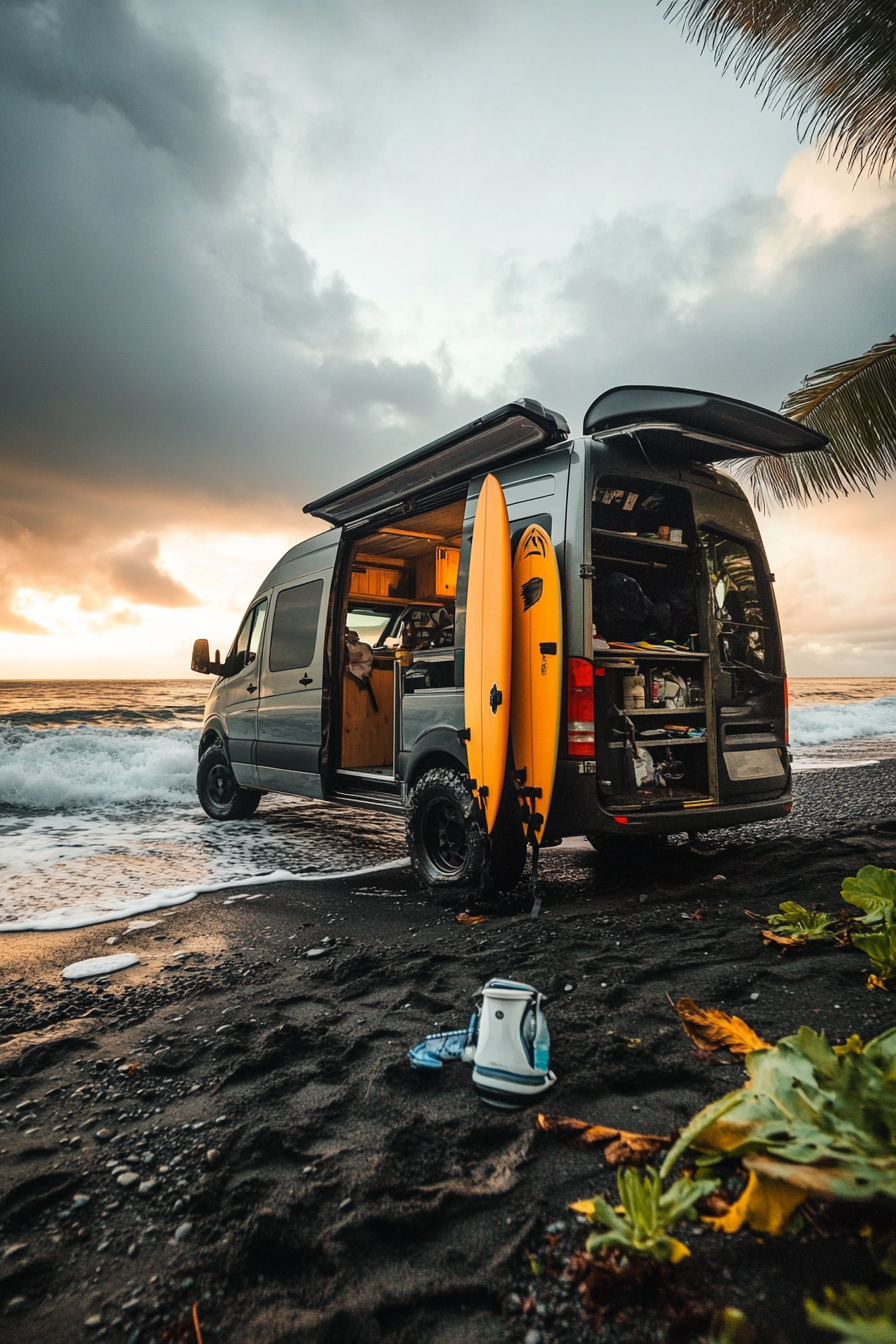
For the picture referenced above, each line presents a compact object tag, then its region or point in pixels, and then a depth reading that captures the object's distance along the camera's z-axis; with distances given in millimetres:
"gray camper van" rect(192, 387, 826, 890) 3980
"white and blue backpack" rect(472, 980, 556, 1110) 1908
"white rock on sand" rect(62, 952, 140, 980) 3410
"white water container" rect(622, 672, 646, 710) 4324
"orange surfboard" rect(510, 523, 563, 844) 3877
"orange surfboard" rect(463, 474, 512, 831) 4004
